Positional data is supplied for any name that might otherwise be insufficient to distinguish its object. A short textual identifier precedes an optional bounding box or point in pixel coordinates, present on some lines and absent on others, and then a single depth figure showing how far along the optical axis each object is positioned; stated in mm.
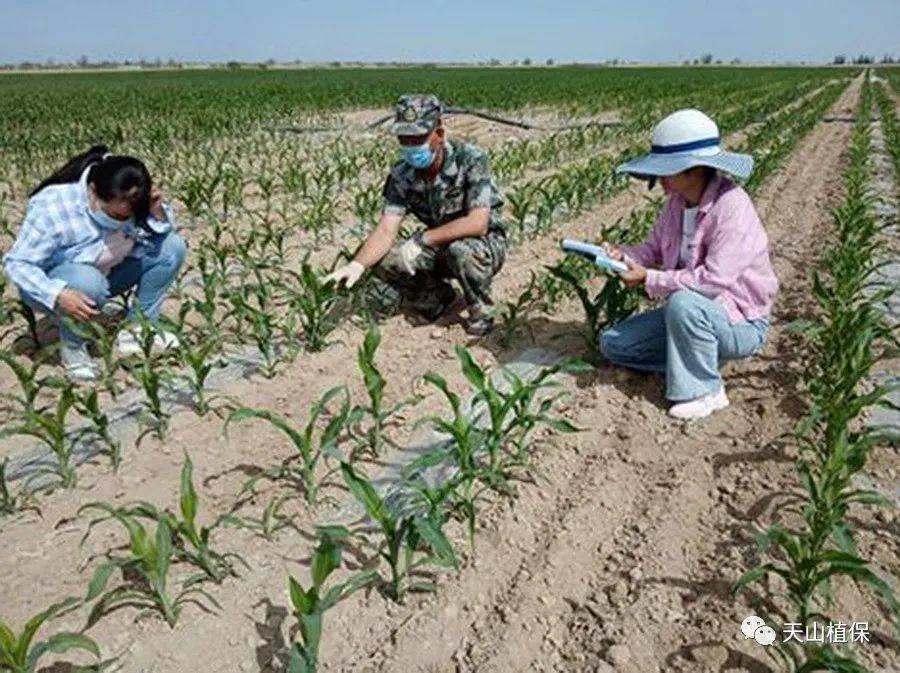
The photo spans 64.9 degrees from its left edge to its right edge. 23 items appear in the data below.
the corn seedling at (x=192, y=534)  2145
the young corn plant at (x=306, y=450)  2527
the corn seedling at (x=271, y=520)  2430
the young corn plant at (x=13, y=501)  2566
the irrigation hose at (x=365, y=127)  13828
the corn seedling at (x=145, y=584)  1993
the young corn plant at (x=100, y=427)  2744
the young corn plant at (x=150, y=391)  2938
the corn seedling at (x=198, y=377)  3113
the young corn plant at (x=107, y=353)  3369
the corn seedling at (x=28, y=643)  1734
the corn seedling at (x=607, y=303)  3641
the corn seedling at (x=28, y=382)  2850
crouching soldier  3843
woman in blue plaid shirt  3352
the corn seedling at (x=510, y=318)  3965
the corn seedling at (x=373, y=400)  2914
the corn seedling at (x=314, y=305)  3734
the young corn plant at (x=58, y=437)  2623
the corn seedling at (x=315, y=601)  1764
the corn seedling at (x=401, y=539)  2098
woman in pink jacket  3033
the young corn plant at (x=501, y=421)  2652
